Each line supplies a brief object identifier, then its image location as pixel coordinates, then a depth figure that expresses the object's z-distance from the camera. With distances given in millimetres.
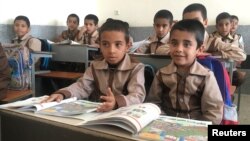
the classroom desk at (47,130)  676
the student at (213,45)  1970
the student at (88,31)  3908
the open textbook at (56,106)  822
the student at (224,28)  3049
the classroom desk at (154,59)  1638
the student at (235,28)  3520
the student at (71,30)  4027
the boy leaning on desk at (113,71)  1354
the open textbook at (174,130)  654
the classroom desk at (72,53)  2828
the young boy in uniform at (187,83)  1208
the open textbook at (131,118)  685
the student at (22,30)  3133
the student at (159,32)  2354
